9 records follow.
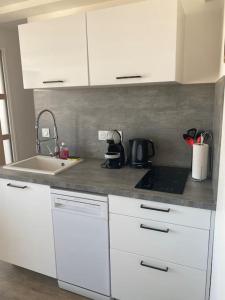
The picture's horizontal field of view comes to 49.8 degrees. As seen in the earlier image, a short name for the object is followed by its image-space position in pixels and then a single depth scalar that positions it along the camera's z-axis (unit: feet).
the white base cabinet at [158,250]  4.42
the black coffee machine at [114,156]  6.24
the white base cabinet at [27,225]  5.83
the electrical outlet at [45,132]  7.90
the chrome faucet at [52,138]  7.29
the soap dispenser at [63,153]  7.32
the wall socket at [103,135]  6.93
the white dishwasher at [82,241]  5.22
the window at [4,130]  10.63
